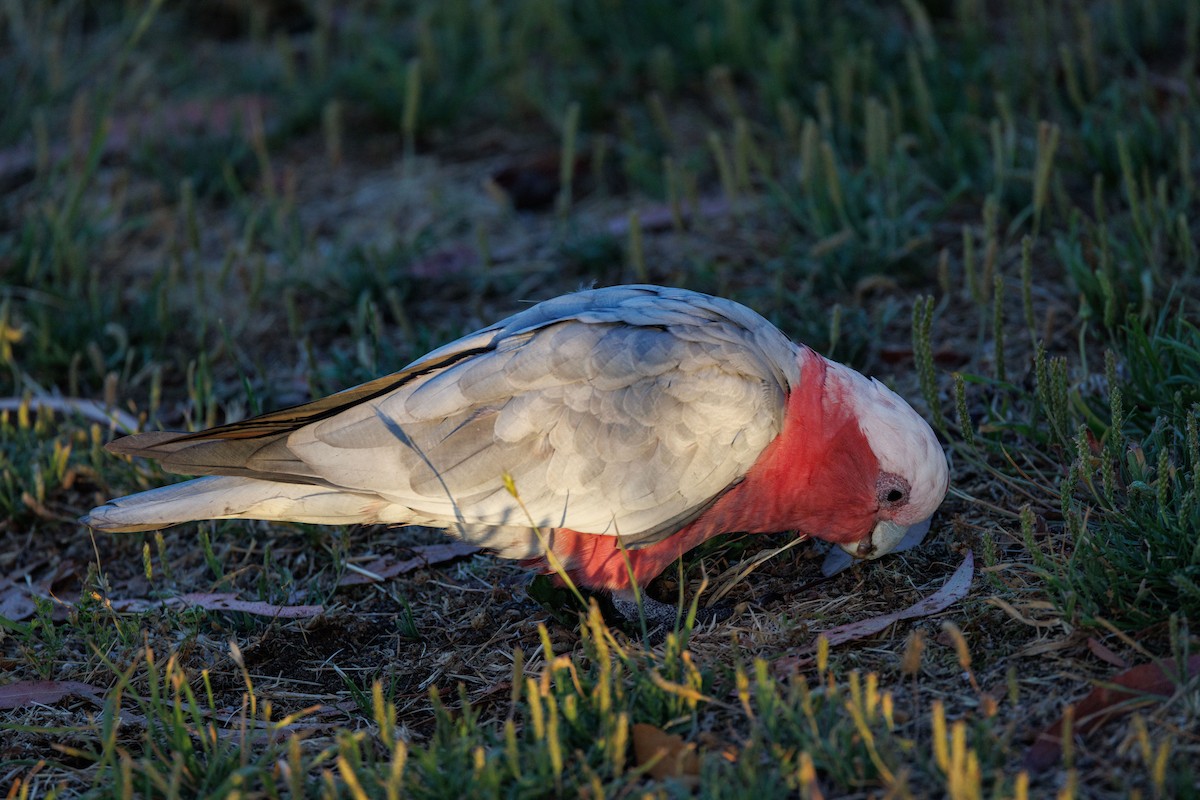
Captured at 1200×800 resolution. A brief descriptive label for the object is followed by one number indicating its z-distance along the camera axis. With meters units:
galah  5.40
